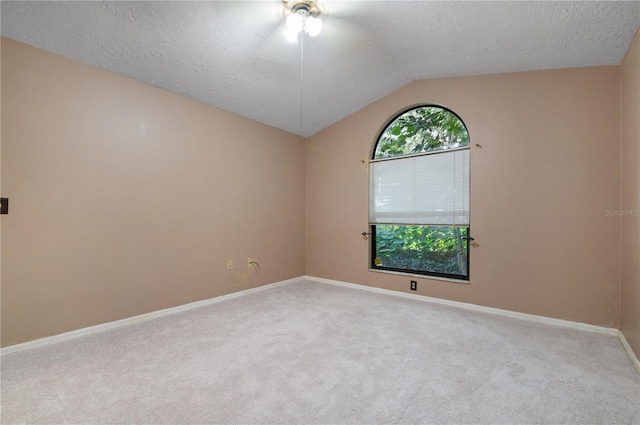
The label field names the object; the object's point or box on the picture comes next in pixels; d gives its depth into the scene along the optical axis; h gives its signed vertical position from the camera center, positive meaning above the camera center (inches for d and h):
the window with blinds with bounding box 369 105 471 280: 132.0 +12.1
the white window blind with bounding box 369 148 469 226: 130.5 +14.7
